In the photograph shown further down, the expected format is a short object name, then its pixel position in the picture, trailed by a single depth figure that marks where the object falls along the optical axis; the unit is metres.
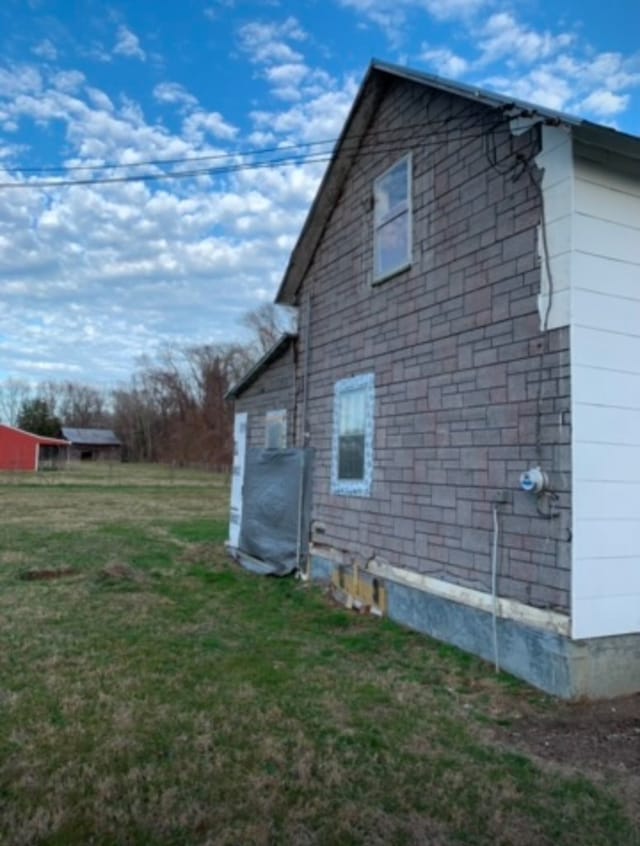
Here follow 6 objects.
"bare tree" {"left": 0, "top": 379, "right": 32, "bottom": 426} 74.94
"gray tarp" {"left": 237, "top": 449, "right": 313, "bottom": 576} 8.17
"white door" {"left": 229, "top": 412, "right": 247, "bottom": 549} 10.22
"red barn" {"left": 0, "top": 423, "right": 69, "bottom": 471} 40.25
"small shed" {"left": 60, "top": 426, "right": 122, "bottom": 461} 62.91
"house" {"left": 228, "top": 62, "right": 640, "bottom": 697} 4.06
